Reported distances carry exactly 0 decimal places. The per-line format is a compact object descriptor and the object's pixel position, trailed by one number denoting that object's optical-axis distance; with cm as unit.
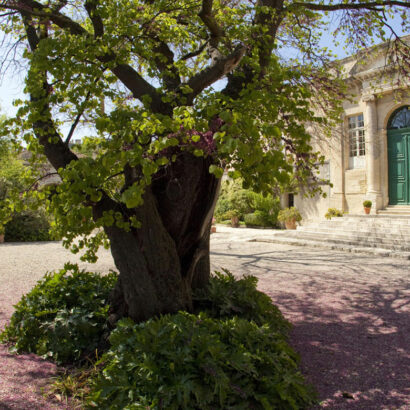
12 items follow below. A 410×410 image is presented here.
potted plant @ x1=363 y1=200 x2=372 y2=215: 1466
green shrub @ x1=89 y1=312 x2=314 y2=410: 246
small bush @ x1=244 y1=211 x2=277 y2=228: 1970
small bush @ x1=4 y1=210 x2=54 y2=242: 1498
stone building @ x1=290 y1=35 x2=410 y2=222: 1460
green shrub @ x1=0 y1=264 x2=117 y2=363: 373
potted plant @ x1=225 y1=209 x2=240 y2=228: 2114
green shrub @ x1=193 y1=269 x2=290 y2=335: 380
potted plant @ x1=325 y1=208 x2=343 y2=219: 1544
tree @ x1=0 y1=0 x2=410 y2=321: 241
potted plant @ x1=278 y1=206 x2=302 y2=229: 1758
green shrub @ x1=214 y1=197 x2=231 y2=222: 2294
